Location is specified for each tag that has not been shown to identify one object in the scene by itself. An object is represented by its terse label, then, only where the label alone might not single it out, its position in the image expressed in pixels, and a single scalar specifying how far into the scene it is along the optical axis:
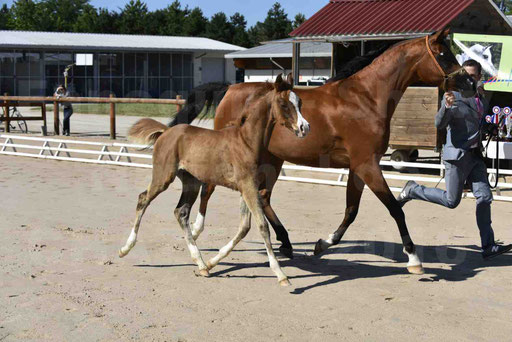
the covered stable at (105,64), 46.89
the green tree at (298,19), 64.19
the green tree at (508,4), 74.40
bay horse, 6.84
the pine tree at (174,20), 68.38
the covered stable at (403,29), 13.85
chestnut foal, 6.11
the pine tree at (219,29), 67.44
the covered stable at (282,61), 40.06
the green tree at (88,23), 66.44
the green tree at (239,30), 67.50
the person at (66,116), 22.05
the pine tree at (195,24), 68.25
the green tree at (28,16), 73.94
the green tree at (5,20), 81.12
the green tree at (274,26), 65.19
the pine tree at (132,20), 66.51
